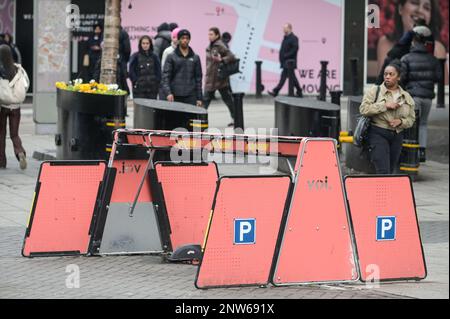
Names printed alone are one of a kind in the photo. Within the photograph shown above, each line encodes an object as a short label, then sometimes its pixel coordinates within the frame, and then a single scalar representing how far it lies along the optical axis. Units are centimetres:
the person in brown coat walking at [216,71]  2000
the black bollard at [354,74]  2333
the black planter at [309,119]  1507
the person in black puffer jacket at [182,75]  1661
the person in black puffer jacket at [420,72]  1603
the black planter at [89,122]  1486
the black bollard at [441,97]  2484
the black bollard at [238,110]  1927
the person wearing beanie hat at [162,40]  2125
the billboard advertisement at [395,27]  2925
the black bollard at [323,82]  2523
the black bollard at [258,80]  2777
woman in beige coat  1235
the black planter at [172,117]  1409
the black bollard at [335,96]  1870
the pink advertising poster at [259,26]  2714
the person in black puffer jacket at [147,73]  1919
